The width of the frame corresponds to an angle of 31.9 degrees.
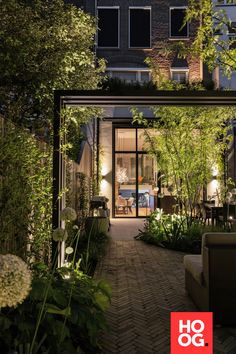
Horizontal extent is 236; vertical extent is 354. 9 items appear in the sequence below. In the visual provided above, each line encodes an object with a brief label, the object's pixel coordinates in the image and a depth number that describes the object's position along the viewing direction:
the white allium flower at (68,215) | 3.57
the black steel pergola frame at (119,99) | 5.29
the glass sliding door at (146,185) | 16.50
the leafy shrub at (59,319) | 2.77
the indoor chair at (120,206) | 16.47
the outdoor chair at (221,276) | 3.92
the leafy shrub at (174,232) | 8.65
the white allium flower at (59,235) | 3.36
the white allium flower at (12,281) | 1.68
